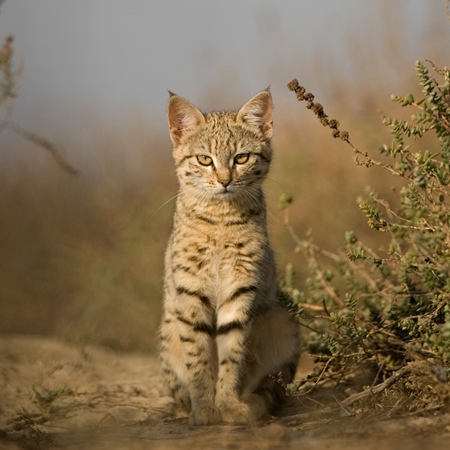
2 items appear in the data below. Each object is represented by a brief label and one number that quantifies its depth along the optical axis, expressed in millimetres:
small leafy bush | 6730
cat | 8180
